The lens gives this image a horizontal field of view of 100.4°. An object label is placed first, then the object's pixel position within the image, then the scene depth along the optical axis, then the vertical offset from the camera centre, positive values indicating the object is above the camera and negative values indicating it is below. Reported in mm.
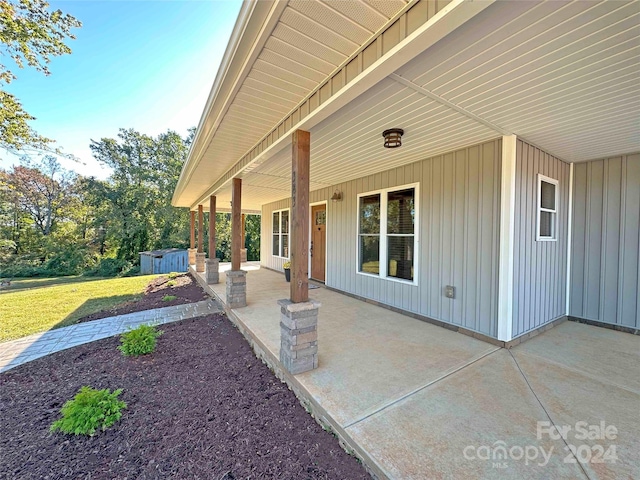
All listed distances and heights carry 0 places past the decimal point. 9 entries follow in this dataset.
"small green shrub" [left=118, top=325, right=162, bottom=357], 3262 -1345
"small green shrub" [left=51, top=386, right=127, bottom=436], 2020 -1425
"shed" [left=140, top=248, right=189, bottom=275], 12445 -1280
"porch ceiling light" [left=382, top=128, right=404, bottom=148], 3166 +1173
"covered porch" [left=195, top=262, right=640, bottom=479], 1623 -1371
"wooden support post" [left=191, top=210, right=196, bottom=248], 11766 +253
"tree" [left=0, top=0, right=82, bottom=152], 4922 +3865
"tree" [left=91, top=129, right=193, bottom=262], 16000 +2694
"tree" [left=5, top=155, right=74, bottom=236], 16078 +2846
